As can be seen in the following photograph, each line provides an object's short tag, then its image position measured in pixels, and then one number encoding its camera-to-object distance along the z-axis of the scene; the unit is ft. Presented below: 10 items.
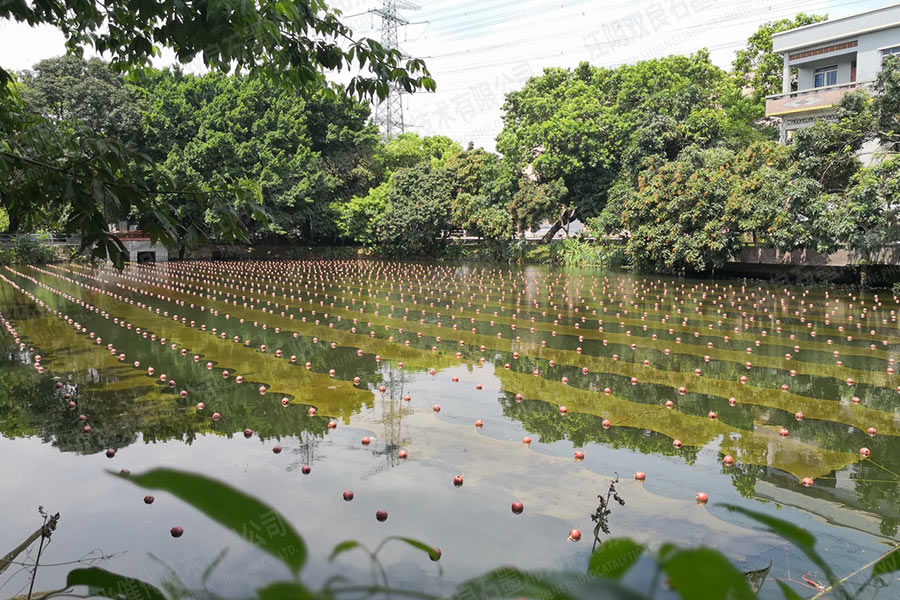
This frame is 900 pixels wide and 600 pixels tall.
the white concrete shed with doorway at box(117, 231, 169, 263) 119.55
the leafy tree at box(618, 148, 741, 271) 76.89
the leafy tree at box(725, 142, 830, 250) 65.57
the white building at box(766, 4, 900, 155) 88.12
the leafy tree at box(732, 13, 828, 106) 125.59
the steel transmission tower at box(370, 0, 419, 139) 152.35
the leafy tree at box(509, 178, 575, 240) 110.52
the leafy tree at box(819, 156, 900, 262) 58.44
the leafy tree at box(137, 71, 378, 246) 113.60
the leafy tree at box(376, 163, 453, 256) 125.39
